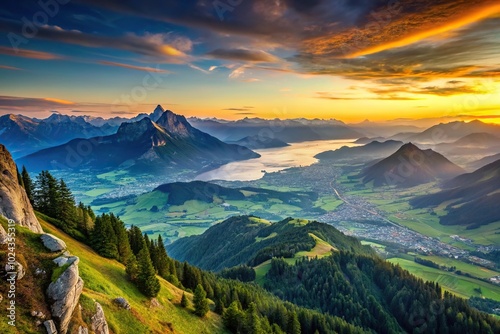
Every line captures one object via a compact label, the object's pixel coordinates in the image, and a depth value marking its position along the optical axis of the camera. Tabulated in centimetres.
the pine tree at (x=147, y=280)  5719
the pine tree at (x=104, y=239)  6494
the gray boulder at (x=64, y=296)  3222
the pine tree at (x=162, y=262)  8050
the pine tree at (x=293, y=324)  8669
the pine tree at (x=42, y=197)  7044
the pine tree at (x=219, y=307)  7581
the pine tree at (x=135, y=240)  8150
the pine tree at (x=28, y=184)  7028
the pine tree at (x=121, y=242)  6969
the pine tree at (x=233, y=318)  6906
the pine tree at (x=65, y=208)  6891
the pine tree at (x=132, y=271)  5953
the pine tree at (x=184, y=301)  6538
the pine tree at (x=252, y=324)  6694
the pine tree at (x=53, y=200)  6988
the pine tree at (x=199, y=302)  6550
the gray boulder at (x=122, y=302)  4600
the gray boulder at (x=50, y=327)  3077
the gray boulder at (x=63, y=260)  3522
